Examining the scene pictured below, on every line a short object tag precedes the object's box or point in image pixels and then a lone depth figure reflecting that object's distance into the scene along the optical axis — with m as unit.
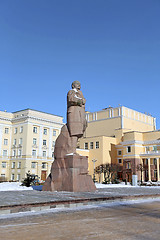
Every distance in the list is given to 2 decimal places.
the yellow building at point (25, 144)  57.38
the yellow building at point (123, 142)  51.28
